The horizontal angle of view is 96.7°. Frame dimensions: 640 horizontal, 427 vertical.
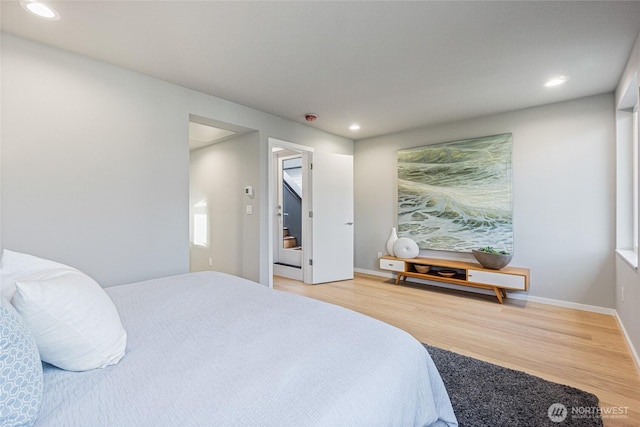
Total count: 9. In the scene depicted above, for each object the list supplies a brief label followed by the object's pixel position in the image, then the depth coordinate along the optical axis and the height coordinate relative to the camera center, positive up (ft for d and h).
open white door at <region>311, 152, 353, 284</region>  14.19 -0.17
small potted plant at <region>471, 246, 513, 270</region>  10.87 -1.71
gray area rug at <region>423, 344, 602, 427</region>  4.82 -3.47
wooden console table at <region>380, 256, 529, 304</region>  10.50 -2.50
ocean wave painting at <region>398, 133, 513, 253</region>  11.74 +0.88
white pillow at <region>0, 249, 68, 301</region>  3.39 -0.68
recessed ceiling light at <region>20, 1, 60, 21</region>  5.58 +4.12
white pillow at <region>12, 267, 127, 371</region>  2.77 -1.15
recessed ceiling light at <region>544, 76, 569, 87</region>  8.67 +4.14
